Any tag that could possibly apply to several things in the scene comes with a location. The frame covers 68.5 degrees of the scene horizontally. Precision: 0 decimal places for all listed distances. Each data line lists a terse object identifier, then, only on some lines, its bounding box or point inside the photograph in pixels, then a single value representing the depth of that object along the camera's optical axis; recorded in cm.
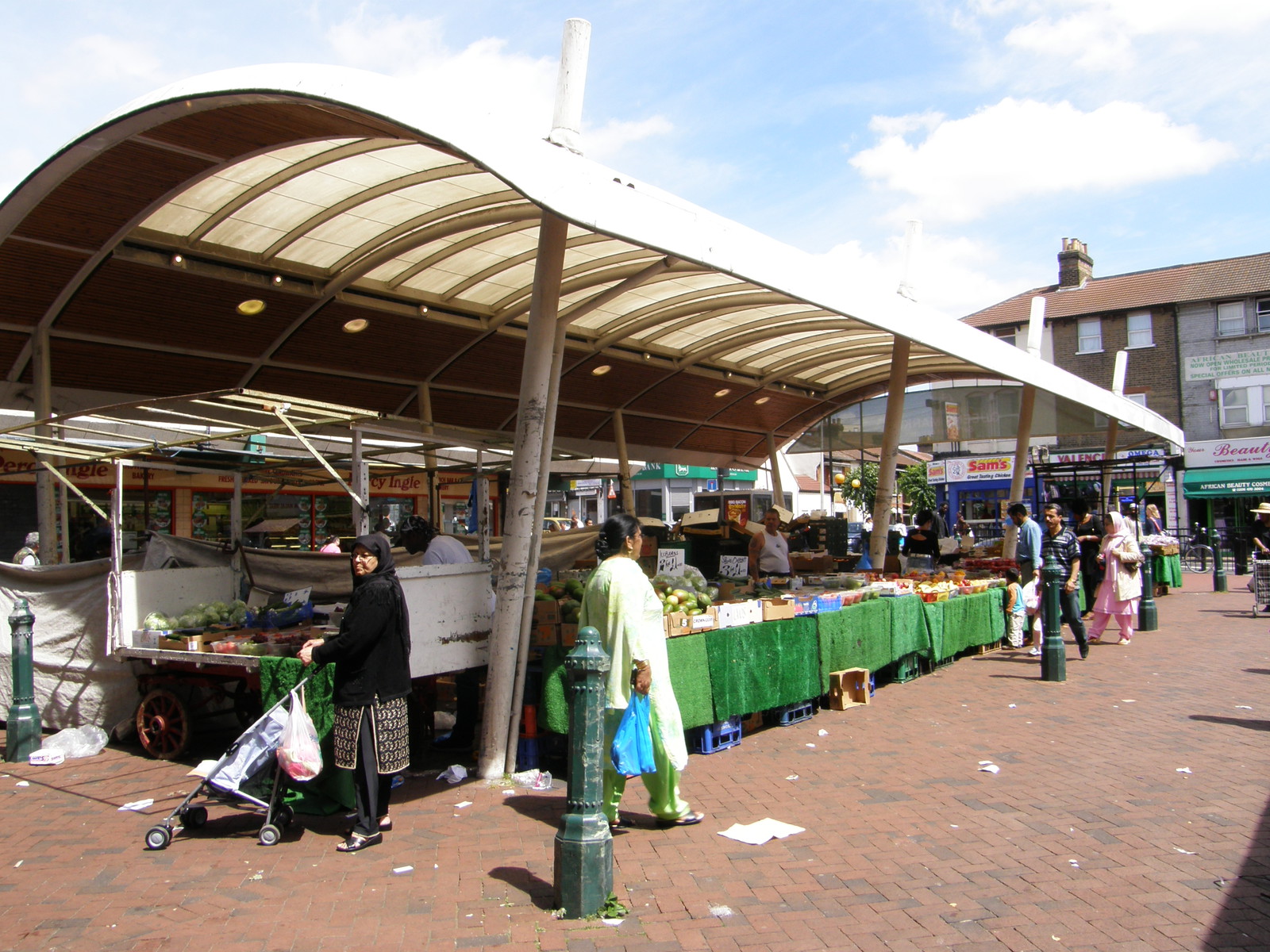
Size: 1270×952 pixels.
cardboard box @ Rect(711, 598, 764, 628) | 747
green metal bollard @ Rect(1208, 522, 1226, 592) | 1983
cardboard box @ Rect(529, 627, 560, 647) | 693
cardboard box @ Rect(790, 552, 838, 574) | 1388
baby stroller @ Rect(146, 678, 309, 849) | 532
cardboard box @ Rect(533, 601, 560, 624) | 691
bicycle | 2720
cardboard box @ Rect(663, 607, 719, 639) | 693
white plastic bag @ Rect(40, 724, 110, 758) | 732
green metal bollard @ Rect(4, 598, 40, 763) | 723
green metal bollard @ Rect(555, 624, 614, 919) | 432
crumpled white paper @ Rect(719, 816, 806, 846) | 535
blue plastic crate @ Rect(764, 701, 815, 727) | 822
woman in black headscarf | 529
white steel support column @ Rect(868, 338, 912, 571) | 1304
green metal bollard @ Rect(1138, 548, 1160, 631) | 1409
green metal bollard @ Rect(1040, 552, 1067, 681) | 988
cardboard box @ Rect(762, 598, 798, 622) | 797
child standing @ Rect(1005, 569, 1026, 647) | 1278
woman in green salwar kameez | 530
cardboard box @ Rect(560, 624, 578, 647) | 680
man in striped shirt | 1108
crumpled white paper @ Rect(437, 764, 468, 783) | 653
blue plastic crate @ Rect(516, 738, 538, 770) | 676
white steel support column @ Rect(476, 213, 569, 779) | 654
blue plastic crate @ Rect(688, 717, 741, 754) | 728
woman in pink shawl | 1215
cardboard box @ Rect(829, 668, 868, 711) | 880
